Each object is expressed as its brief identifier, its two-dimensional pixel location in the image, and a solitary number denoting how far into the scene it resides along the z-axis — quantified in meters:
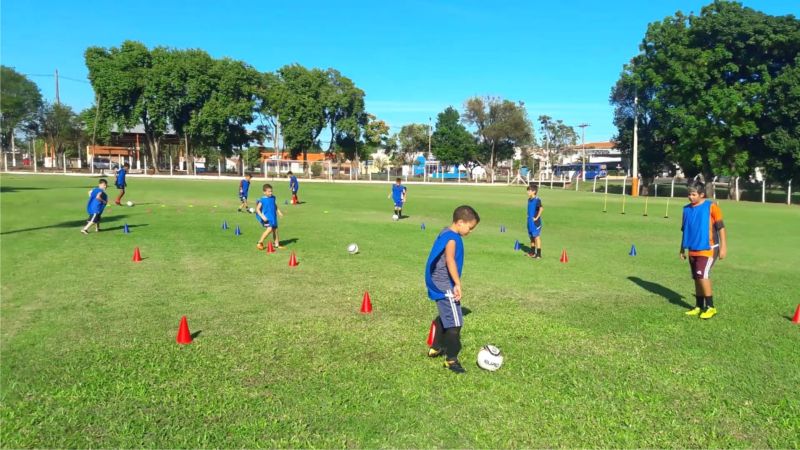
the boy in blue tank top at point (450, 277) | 5.68
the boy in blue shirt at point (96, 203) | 16.16
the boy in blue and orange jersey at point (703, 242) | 8.15
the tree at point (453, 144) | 95.62
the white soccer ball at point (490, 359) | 5.70
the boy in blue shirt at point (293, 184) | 28.99
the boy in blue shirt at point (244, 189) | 24.83
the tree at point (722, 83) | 41.56
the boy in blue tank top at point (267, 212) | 13.71
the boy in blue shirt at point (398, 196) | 22.78
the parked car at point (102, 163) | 84.69
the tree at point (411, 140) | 111.00
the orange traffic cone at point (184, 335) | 6.41
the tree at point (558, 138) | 110.94
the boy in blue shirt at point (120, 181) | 26.17
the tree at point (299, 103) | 82.19
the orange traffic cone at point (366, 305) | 7.91
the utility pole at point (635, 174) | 50.28
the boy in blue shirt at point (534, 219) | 13.48
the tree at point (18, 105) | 76.06
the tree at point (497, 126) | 92.12
